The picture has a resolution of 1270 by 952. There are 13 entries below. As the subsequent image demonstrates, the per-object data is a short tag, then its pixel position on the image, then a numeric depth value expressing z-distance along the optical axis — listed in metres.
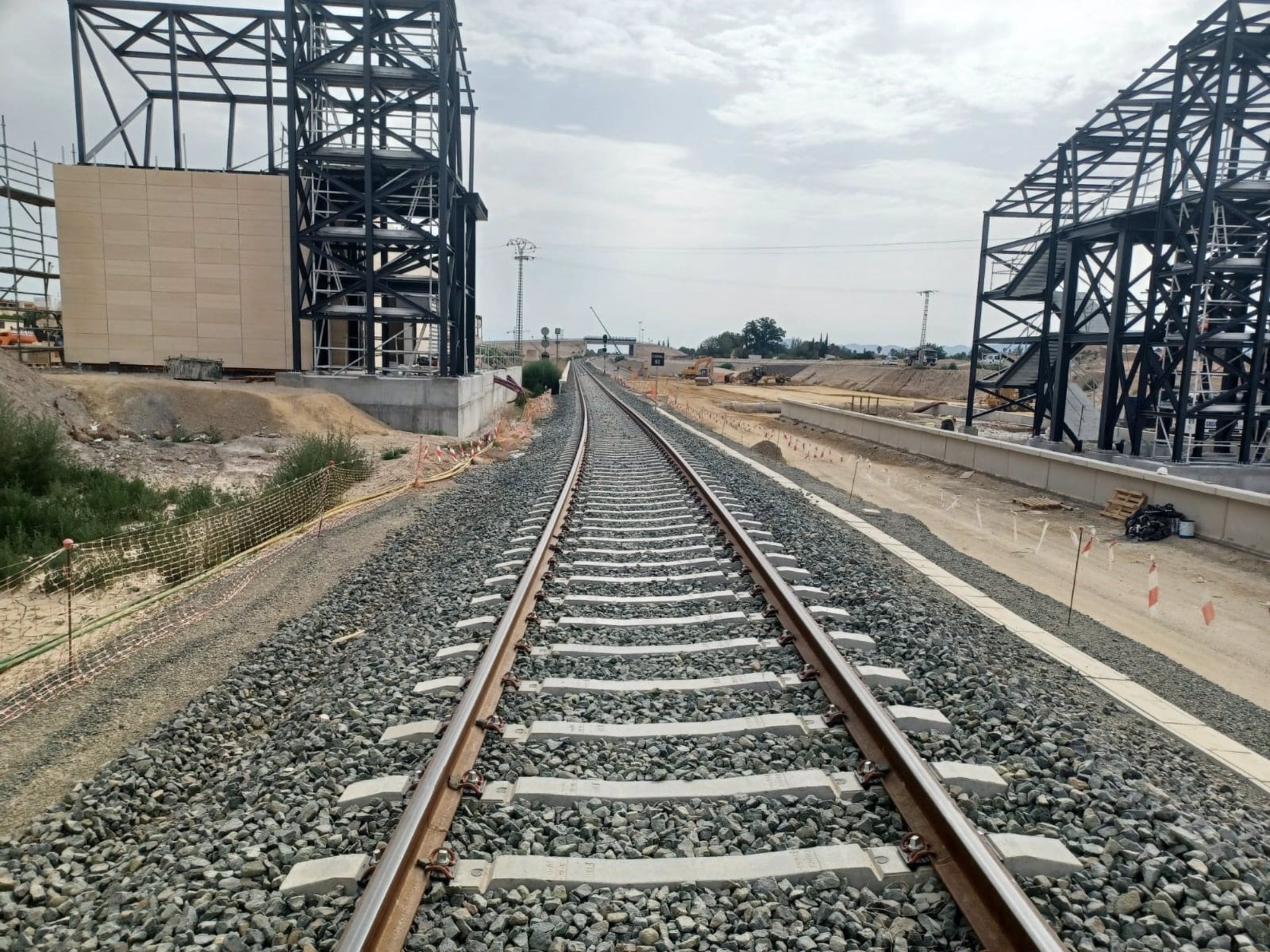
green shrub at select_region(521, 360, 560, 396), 57.62
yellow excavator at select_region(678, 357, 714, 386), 86.81
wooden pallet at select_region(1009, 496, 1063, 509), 17.84
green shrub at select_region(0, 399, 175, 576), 10.95
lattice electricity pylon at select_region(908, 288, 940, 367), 86.50
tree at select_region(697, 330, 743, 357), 184.38
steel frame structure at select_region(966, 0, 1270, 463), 21.75
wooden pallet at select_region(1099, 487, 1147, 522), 16.08
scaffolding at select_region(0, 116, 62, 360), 30.31
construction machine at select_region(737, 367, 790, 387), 91.19
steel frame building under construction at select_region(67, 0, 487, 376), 26.23
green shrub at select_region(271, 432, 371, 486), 15.29
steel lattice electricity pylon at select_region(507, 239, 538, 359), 81.67
